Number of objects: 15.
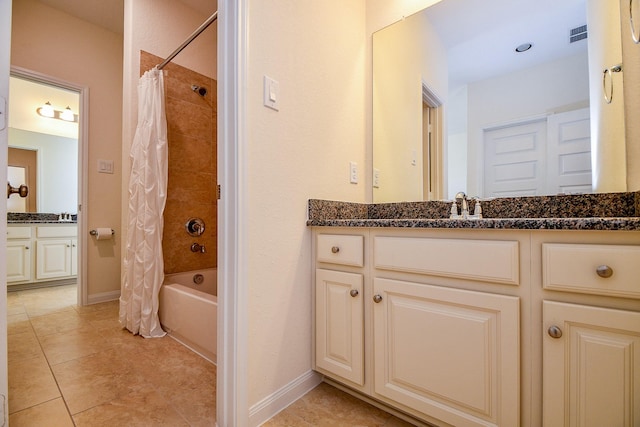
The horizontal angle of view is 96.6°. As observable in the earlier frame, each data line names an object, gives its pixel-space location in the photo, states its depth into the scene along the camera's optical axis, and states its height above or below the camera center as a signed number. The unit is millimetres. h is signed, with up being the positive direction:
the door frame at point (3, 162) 856 +161
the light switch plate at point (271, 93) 1171 +514
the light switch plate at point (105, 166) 2793 +489
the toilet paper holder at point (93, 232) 2701 -161
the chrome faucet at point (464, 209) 1293 +30
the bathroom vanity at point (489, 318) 717 -322
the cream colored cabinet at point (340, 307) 1185 -402
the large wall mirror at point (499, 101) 1128 +555
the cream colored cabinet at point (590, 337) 695 -312
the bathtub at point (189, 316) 1626 -637
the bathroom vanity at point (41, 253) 3215 -447
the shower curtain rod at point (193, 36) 1812 +1222
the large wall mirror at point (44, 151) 3812 +908
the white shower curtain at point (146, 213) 1988 +15
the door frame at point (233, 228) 1055 -50
